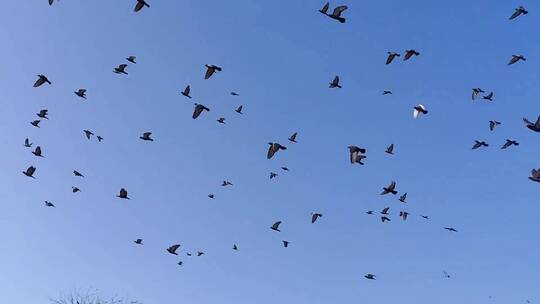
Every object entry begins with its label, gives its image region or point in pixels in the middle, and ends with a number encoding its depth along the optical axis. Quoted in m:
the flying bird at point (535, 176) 12.70
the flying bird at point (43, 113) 20.48
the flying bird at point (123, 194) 19.11
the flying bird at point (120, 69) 19.06
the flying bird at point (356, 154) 15.53
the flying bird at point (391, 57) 18.69
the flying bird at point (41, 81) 18.77
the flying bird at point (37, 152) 20.55
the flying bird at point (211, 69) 17.33
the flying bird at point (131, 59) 19.14
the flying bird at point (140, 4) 15.81
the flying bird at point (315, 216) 20.50
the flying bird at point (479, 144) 19.66
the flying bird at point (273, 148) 17.28
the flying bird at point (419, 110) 17.03
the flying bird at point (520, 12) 18.03
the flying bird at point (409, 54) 17.92
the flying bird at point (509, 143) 18.77
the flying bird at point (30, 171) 19.41
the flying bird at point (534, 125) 12.88
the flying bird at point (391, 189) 17.56
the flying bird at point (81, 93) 19.80
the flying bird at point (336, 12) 16.92
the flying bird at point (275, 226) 21.35
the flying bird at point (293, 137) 21.20
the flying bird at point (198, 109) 18.17
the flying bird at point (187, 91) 19.00
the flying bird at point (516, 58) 19.22
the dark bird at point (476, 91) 19.80
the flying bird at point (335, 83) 19.56
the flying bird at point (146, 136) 20.65
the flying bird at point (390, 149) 20.33
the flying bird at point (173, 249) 20.06
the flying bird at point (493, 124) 19.09
